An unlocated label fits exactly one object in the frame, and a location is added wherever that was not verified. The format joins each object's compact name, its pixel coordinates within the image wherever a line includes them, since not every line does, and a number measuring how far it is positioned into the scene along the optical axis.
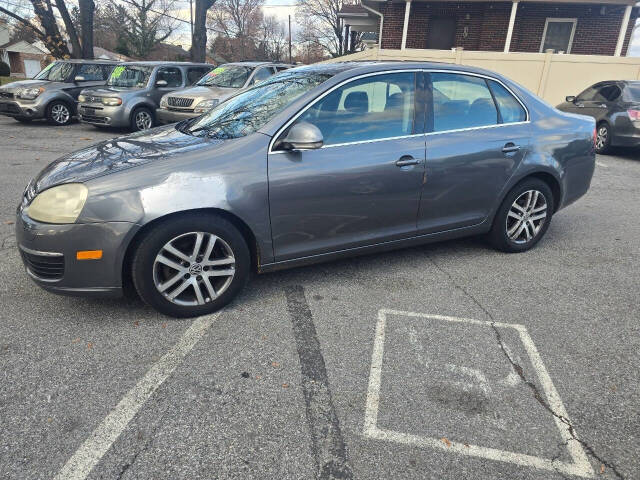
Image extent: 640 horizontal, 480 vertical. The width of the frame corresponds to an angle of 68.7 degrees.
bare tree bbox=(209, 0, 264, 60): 63.34
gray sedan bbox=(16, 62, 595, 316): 2.83
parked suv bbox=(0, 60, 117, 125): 11.69
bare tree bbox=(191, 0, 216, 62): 19.22
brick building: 16.70
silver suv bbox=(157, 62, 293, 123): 10.01
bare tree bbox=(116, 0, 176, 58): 44.17
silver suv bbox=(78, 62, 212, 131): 10.84
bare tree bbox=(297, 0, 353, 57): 51.11
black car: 9.37
